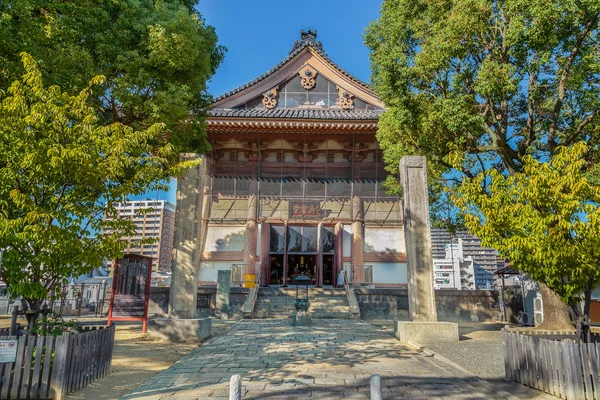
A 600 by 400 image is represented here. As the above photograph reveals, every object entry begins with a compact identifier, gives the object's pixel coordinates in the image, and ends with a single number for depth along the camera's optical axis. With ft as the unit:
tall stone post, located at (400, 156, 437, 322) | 34.78
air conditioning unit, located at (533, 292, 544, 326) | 47.42
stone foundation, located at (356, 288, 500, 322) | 53.21
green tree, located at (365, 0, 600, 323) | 30.19
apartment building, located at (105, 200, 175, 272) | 314.14
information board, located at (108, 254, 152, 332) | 37.35
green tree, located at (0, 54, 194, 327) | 18.10
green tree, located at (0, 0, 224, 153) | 25.68
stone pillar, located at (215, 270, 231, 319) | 51.37
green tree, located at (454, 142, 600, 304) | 18.76
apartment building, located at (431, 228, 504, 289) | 338.73
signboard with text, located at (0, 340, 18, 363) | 16.49
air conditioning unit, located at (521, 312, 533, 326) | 48.03
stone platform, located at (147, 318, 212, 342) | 32.37
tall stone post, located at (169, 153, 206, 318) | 33.53
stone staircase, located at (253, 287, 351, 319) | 51.70
